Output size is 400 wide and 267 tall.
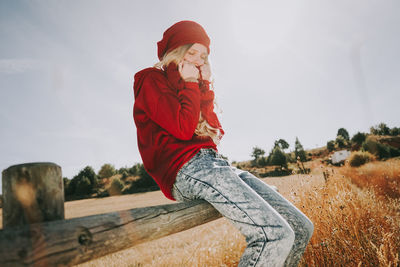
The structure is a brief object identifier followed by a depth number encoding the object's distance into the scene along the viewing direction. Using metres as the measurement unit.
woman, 1.25
